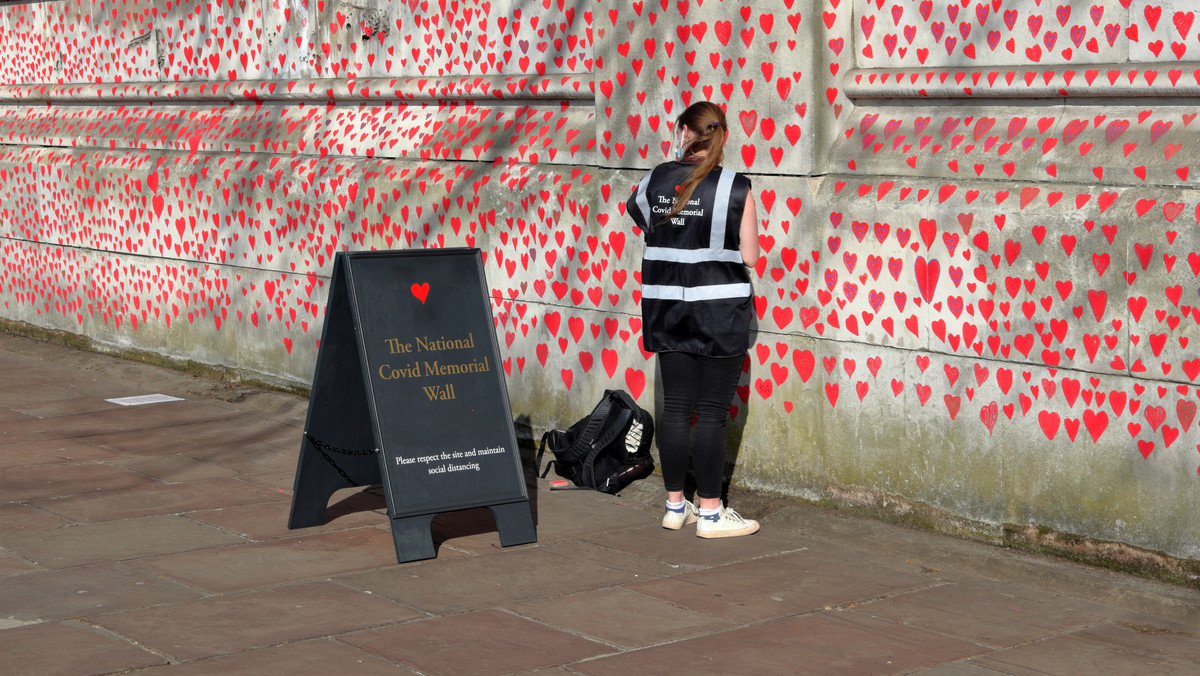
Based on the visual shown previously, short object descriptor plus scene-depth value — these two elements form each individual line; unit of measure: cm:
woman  1230
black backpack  1457
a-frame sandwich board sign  1237
